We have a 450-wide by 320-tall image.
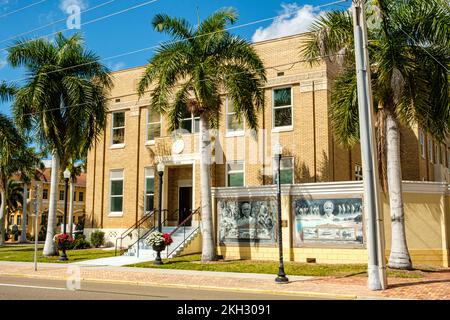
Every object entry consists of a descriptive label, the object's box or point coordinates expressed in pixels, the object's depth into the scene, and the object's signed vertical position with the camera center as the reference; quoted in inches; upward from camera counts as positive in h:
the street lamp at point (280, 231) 586.8 -17.0
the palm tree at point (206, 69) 788.0 +232.1
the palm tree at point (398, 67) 634.8 +192.3
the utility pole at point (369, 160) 511.5 +59.8
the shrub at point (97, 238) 1154.7 -44.2
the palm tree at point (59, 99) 966.4 +233.2
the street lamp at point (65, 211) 879.1 +5.2
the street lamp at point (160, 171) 877.6 +83.2
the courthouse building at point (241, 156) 903.7 +133.1
